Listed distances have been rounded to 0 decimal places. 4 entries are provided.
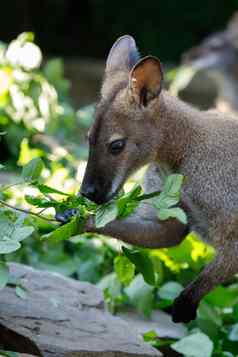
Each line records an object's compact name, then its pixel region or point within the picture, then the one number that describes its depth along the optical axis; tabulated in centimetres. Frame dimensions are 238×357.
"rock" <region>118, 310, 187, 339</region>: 1028
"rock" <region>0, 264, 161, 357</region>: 824
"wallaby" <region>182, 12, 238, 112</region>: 1887
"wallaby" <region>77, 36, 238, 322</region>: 853
